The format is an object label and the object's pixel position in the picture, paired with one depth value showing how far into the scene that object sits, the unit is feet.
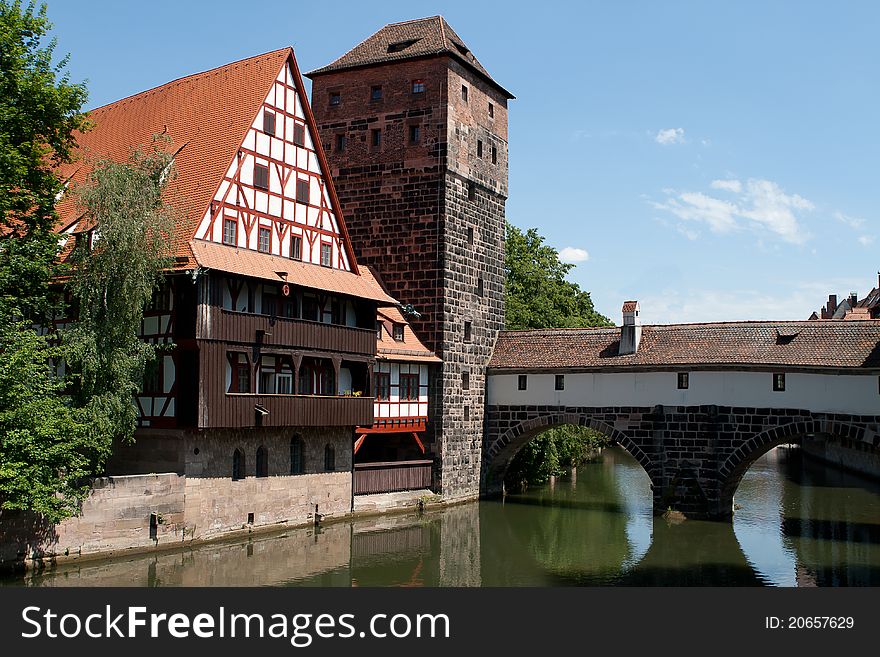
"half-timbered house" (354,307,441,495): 112.47
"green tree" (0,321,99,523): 70.08
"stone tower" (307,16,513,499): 121.80
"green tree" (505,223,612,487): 141.38
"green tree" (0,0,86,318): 79.00
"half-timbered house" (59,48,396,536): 87.56
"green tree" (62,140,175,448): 81.30
